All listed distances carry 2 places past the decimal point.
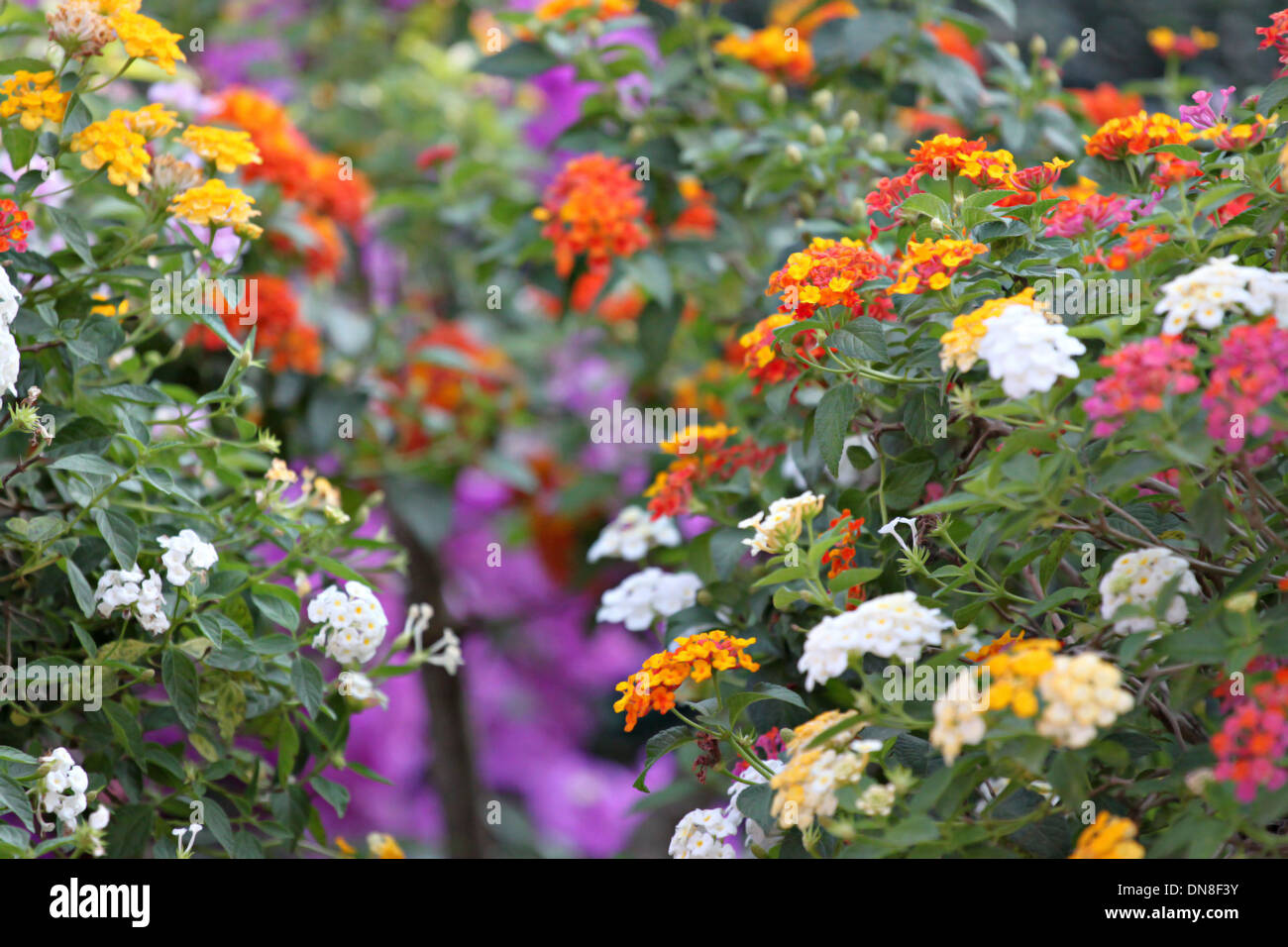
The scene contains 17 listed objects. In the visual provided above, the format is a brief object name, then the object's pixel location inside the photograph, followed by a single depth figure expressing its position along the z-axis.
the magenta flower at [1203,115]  1.23
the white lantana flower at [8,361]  1.18
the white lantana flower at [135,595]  1.21
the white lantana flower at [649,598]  1.29
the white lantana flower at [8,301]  1.19
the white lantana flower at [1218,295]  1.14
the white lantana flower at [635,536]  1.32
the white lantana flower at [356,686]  1.24
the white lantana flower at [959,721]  1.12
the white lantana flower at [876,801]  1.14
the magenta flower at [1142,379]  1.13
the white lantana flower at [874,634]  1.15
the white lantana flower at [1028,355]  1.14
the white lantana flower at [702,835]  1.19
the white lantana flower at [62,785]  1.19
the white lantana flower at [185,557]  1.21
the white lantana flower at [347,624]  1.23
